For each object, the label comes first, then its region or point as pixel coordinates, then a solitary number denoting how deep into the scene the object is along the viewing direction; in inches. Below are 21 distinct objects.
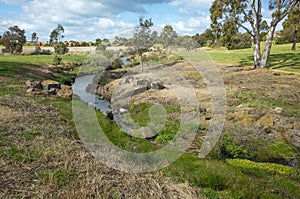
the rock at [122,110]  638.3
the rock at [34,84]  701.3
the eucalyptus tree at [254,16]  1003.9
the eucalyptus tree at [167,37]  1314.0
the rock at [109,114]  584.4
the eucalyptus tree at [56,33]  2743.6
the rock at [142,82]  880.4
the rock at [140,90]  802.2
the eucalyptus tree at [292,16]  987.3
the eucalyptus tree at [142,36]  1146.7
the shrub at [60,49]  2062.4
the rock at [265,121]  482.3
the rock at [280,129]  461.0
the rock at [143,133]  463.5
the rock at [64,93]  686.5
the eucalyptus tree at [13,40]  1807.0
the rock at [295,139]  426.7
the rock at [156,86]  808.3
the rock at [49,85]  728.2
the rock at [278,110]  546.3
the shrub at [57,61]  1434.5
